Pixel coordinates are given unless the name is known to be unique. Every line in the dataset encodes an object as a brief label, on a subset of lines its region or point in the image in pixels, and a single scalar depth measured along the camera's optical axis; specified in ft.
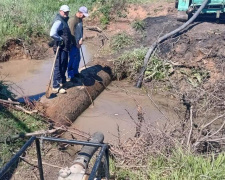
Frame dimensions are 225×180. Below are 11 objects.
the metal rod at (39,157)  10.35
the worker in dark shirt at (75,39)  22.38
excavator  36.42
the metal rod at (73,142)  9.59
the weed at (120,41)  33.65
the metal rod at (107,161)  10.06
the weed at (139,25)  36.58
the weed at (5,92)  21.66
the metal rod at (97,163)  8.20
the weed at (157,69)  28.09
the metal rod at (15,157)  8.06
